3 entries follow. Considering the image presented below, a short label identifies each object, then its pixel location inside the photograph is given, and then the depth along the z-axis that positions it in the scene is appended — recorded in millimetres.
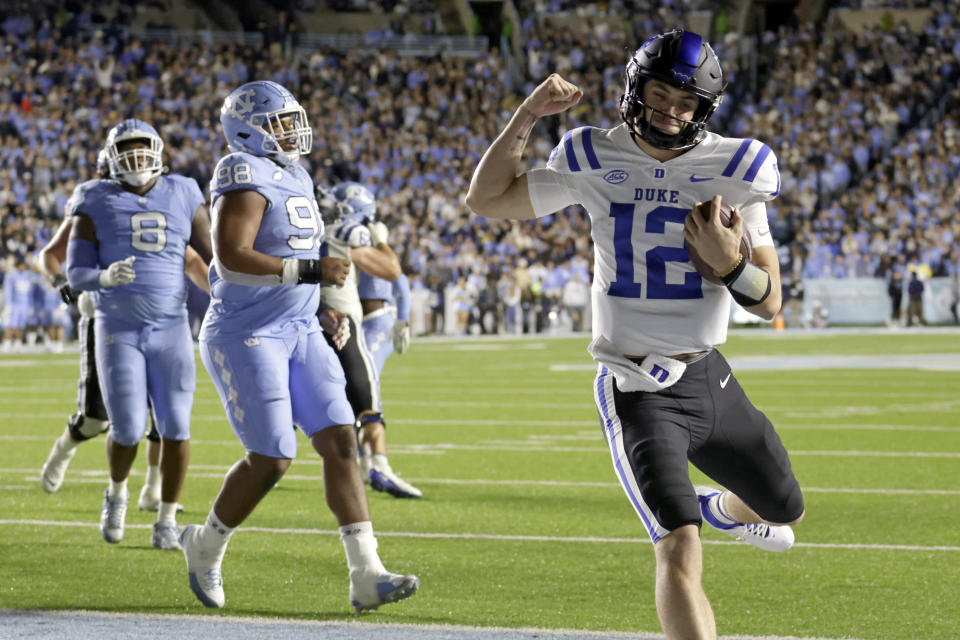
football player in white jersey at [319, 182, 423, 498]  15648
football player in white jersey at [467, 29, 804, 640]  7570
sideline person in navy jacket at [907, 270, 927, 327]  53094
